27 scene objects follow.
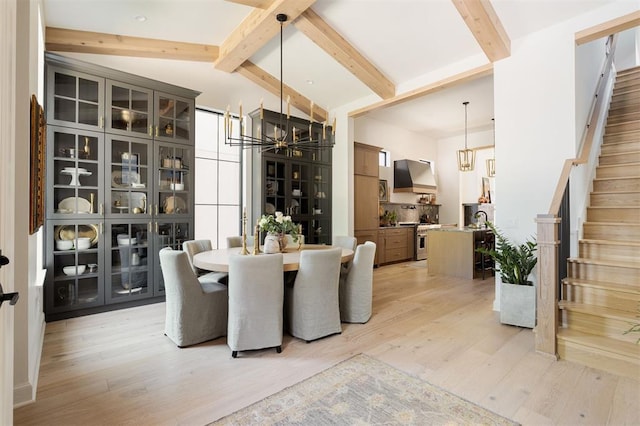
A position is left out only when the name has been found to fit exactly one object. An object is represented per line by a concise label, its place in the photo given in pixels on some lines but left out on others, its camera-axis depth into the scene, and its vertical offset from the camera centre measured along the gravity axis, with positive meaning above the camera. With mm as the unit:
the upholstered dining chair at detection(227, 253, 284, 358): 2553 -717
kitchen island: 5637 -713
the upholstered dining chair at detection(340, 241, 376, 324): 3355 -787
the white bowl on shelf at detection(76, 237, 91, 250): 3562 -331
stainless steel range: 7559 -671
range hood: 7703 +890
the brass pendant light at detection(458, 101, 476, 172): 6274 +996
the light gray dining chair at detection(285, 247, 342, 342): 2854 -740
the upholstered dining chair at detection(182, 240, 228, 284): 3428 -488
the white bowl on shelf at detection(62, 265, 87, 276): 3506 -618
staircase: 2445 -538
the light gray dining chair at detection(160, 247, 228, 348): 2727 -799
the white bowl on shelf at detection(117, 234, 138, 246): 3844 -320
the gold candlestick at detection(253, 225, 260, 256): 3150 -295
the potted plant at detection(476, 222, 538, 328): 3232 -737
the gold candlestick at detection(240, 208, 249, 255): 3206 -289
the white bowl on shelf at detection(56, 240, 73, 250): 3463 -335
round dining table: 2727 -417
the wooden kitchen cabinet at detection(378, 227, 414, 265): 6762 -670
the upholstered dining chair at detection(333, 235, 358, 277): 4055 -374
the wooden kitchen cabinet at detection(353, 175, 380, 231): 6324 +233
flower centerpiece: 3330 -142
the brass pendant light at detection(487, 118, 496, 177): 7005 +997
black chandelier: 5285 +1422
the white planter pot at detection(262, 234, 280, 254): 3328 -325
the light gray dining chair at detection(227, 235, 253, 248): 4112 -365
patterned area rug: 1824 -1162
